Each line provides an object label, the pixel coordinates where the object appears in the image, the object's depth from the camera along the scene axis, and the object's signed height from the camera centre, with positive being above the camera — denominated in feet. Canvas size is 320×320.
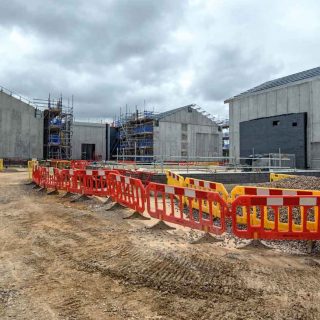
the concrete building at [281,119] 98.99 +11.12
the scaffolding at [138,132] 169.99 +10.99
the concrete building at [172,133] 168.86 +10.53
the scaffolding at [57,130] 157.79 +10.66
